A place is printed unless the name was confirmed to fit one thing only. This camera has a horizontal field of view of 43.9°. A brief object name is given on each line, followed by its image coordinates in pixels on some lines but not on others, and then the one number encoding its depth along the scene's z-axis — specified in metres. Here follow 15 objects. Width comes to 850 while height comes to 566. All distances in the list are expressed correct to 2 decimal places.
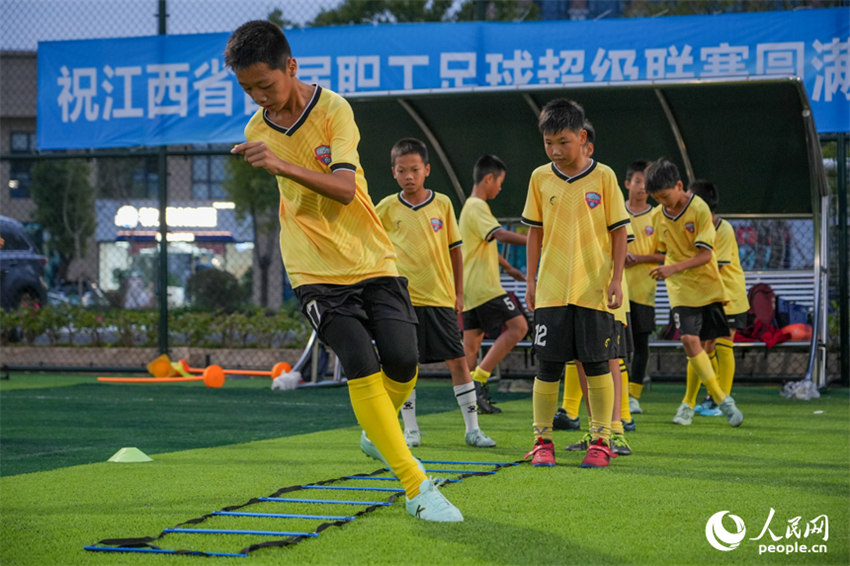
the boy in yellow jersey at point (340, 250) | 3.86
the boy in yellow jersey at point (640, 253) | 8.03
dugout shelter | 9.84
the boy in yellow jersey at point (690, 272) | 7.27
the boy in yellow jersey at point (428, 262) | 6.53
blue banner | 10.78
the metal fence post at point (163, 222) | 12.76
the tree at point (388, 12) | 18.88
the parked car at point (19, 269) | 16.25
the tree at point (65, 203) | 26.14
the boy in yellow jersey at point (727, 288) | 8.30
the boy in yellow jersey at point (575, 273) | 5.39
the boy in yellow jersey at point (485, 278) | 7.84
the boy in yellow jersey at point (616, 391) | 6.00
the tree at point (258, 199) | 23.28
